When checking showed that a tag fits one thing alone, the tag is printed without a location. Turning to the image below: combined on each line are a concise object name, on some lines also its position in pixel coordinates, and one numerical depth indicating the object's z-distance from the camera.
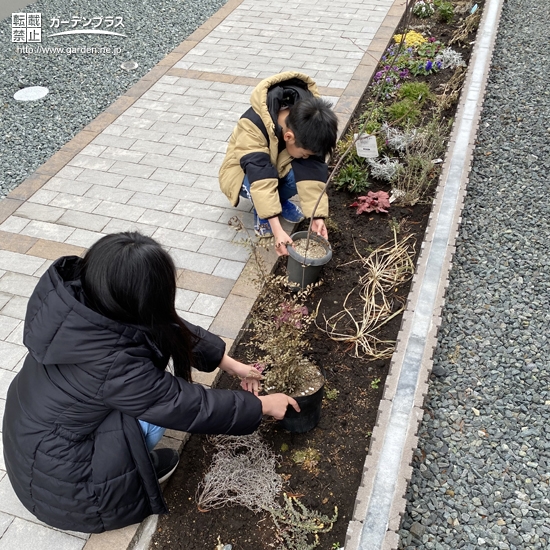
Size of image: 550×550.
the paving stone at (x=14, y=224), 3.99
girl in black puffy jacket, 1.78
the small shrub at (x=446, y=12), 6.80
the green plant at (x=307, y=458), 2.60
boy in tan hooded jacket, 3.09
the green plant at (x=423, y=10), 6.98
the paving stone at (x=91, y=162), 4.63
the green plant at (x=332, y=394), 2.88
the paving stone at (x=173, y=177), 4.46
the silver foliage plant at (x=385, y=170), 4.32
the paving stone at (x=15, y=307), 3.35
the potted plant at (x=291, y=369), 2.51
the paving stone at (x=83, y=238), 3.88
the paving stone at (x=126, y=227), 3.98
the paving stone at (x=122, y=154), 4.72
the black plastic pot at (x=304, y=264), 3.13
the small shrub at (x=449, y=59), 5.86
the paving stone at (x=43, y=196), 4.26
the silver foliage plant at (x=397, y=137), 4.54
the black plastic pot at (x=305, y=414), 2.53
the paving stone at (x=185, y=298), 3.42
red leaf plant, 4.07
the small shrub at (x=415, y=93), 5.28
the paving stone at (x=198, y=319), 3.29
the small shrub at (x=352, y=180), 4.25
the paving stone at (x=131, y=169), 4.54
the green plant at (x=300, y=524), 2.32
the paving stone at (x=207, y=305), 3.38
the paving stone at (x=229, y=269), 3.63
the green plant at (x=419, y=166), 4.12
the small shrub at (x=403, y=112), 4.98
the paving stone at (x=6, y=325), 3.22
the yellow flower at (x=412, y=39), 6.23
